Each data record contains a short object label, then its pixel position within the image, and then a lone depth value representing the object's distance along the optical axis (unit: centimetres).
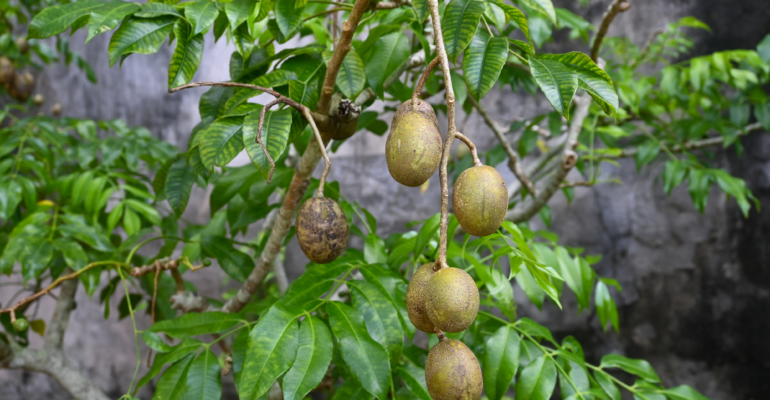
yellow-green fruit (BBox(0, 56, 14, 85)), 215
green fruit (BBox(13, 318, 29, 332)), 68
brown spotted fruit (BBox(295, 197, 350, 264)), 49
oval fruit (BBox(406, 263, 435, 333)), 42
